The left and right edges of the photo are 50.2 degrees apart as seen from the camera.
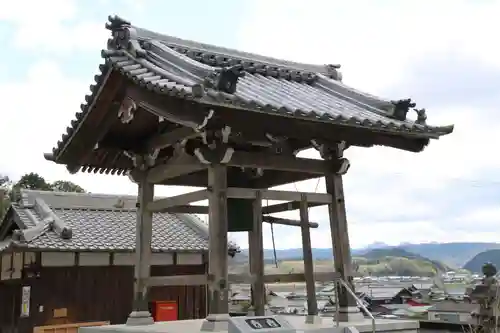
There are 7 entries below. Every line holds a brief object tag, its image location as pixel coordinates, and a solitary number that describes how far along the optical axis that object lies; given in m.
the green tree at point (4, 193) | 30.69
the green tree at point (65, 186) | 37.91
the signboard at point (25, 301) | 15.34
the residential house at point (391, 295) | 54.39
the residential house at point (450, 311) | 24.50
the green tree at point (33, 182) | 35.69
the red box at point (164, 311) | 17.09
